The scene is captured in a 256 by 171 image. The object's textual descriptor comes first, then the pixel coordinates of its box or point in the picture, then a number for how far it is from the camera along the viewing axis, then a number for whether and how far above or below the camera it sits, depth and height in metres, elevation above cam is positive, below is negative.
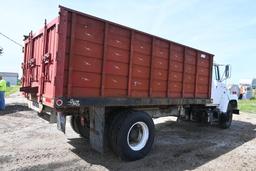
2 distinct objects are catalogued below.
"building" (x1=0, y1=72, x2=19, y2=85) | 66.46 +2.20
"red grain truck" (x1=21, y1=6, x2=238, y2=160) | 3.35 +0.19
